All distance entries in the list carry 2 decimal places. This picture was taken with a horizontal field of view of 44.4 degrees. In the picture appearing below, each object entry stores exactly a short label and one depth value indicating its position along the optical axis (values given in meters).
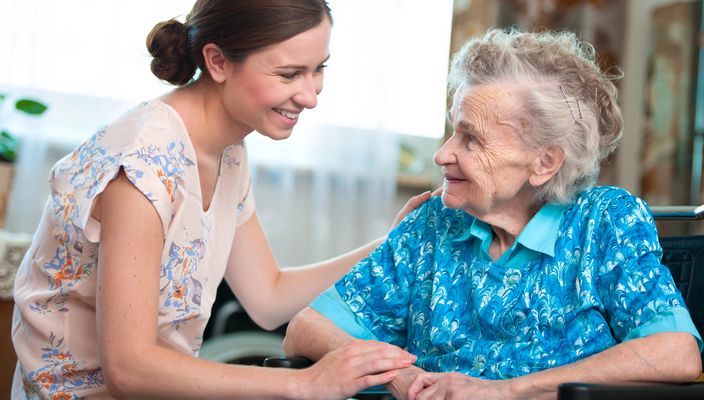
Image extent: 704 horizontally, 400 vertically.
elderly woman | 1.47
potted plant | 2.84
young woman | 1.43
